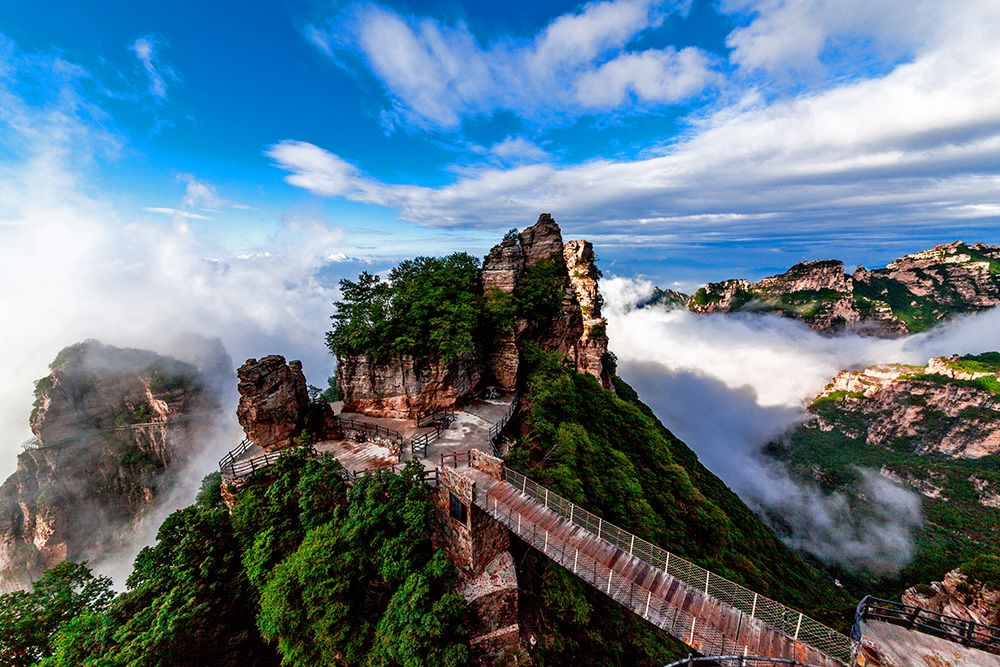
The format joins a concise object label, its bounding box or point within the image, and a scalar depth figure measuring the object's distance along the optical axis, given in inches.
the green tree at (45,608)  639.1
